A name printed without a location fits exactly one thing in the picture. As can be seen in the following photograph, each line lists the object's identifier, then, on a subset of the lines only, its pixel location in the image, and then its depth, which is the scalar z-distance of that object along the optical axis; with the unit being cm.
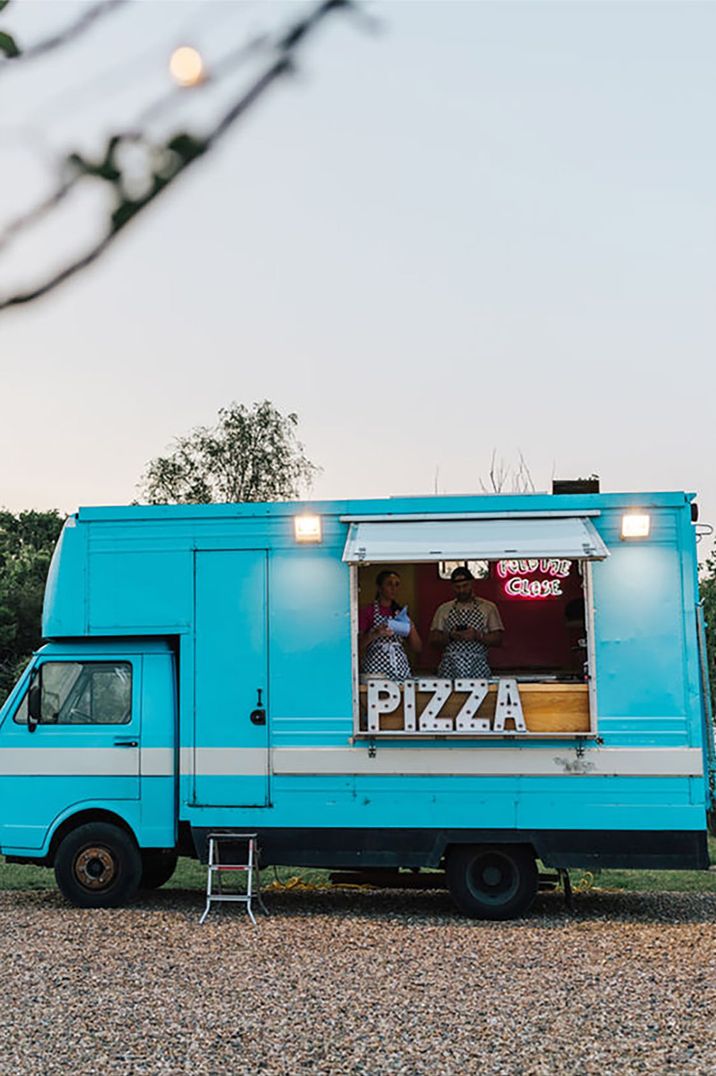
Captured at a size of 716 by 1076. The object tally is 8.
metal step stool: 984
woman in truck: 1034
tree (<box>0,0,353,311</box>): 95
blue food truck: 977
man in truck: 1049
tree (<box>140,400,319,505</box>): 3684
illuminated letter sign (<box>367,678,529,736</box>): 995
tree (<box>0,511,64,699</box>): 3594
